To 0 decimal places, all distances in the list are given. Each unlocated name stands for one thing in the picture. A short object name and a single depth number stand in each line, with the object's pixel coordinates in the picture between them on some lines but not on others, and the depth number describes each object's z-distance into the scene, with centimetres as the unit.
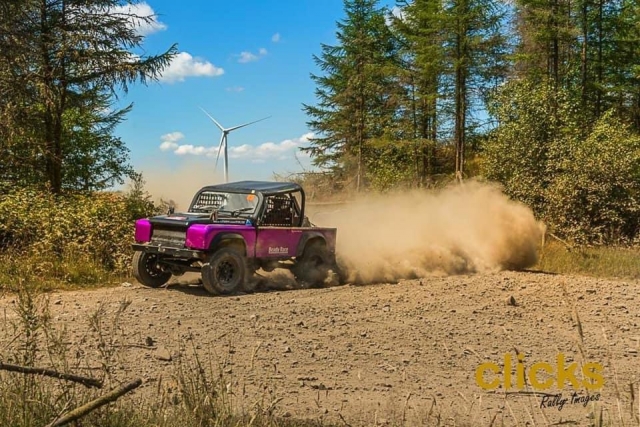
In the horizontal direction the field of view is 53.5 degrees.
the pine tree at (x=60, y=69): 1664
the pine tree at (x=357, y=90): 3716
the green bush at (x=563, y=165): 2331
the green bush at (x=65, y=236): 1376
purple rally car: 1178
